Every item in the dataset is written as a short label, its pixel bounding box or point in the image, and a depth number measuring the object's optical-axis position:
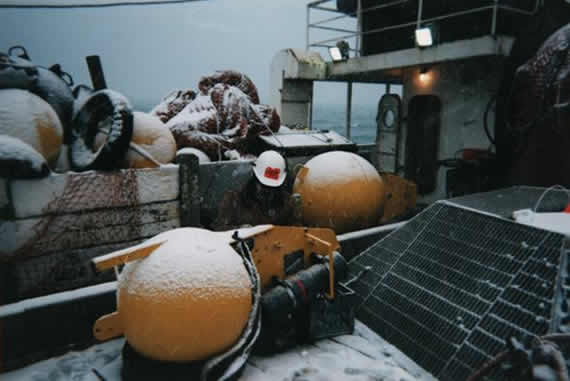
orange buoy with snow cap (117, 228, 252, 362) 3.02
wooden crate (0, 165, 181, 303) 4.01
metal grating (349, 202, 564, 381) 3.38
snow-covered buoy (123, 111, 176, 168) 5.06
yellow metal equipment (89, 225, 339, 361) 3.01
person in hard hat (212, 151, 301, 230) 6.31
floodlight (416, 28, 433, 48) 8.43
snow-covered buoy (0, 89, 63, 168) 4.03
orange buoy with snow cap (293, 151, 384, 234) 6.36
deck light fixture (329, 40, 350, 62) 11.08
